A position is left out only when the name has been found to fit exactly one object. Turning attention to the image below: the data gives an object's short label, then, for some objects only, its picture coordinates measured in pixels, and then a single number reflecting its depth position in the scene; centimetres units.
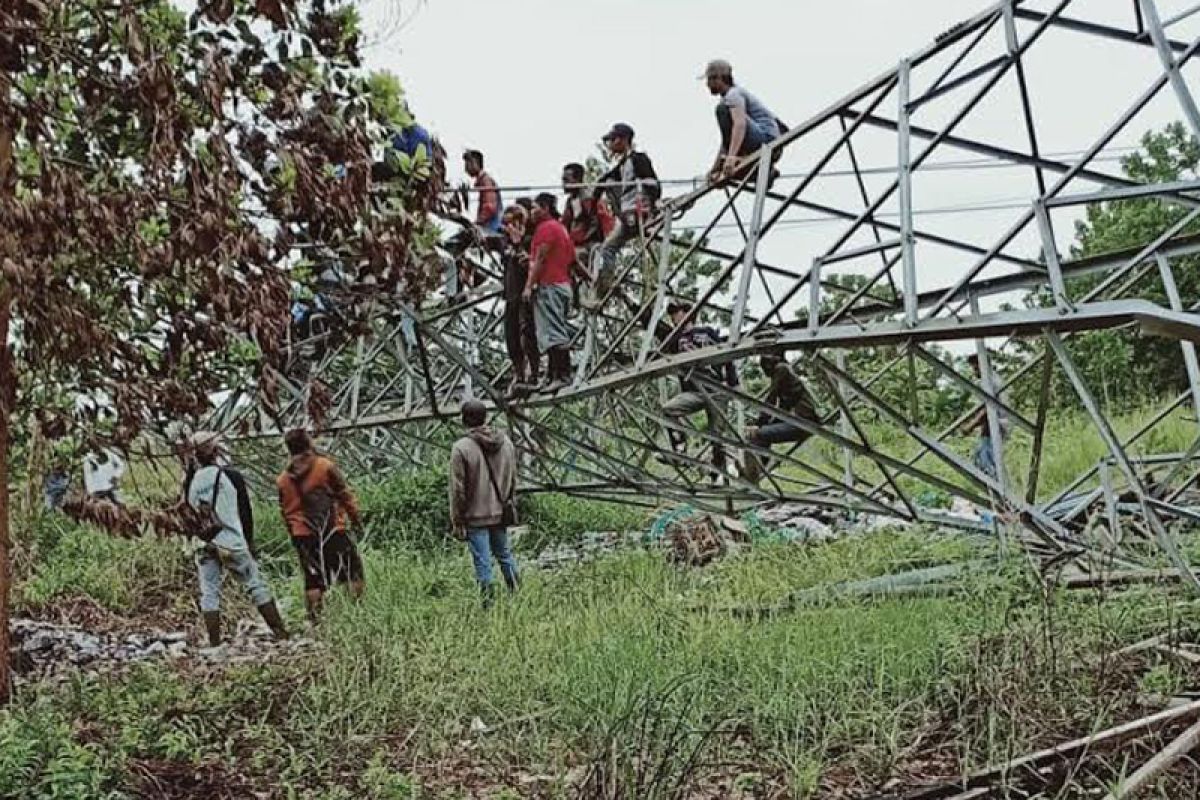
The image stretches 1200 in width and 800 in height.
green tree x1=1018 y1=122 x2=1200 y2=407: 1822
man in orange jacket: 862
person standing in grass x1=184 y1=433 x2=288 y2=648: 850
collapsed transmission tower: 580
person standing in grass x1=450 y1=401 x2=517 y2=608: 872
